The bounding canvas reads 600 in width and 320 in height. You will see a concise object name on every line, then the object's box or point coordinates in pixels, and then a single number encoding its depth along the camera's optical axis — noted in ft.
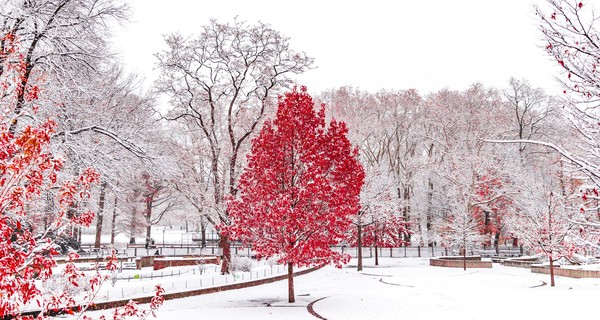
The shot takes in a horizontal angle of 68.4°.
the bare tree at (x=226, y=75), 87.66
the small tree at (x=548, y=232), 73.87
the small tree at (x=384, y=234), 133.39
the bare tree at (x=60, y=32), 41.09
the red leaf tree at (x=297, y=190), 54.70
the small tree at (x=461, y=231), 117.26
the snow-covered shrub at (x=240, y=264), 90.29
